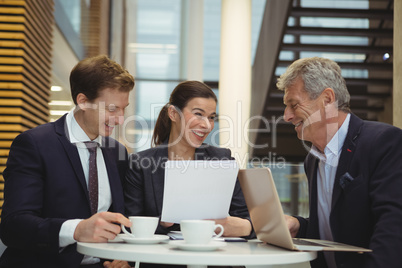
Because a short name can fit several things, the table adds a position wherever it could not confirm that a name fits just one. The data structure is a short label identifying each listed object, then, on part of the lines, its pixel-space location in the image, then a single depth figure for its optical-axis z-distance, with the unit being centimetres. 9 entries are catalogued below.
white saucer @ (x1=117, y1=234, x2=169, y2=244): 151
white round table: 127
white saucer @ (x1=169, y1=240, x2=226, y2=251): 136
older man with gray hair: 169
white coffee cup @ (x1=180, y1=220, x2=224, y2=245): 141
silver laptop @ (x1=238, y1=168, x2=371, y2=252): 146
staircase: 584
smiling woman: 235
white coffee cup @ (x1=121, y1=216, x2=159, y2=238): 155
